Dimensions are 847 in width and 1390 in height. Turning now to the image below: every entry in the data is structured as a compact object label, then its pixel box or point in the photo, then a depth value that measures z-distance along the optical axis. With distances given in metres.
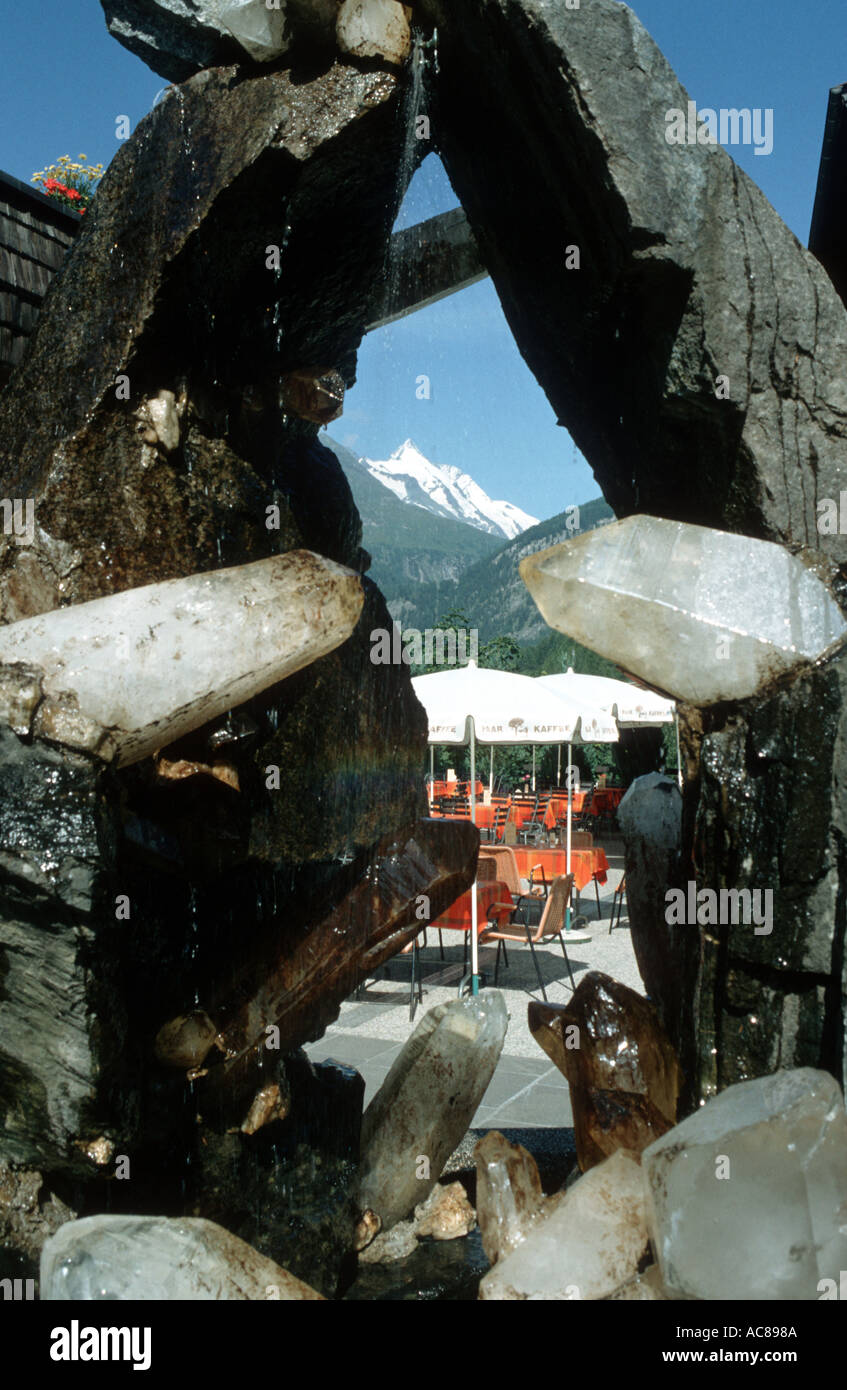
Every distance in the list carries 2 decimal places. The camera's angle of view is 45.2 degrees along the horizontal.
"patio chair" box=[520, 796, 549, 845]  16.11
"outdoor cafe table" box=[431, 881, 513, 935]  8.73
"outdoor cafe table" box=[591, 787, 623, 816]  21.06
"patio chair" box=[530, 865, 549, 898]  11.96
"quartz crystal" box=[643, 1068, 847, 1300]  2.25
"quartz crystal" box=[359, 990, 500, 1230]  3.91
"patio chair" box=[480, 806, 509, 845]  16.73
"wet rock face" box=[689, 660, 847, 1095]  2.66
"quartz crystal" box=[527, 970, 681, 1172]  3.12
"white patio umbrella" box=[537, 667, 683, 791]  11.60
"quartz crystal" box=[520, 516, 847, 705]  2.77
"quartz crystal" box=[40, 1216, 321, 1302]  2.39
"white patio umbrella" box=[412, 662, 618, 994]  8.83
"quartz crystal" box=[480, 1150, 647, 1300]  2.69
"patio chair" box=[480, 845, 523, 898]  10.35
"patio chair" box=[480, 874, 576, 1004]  8.81
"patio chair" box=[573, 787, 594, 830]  20.45
